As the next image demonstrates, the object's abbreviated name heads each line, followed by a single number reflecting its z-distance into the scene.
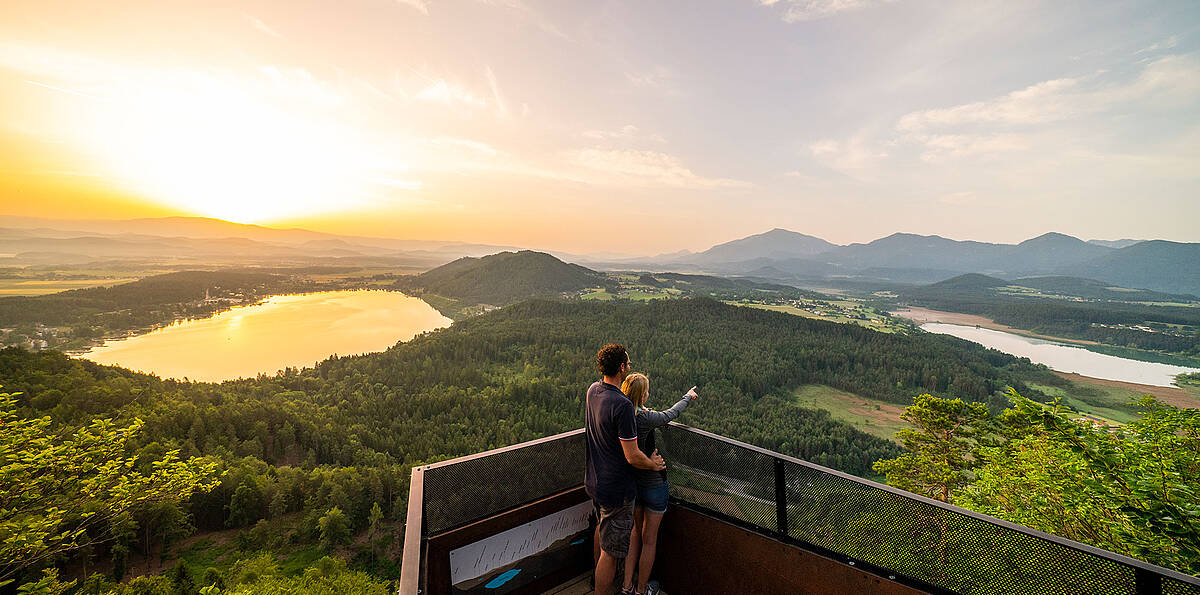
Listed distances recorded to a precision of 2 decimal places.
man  3.09
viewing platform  2.30
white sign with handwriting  3.20
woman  3.42
